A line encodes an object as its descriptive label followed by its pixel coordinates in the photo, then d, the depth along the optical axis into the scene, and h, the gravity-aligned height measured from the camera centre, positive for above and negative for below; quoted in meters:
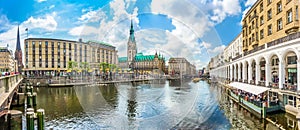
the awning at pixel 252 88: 23.54 -3.02
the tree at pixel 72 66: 80.54 +0.38
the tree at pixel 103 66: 81.66 +0.12
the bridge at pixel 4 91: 15.08 -2.21
